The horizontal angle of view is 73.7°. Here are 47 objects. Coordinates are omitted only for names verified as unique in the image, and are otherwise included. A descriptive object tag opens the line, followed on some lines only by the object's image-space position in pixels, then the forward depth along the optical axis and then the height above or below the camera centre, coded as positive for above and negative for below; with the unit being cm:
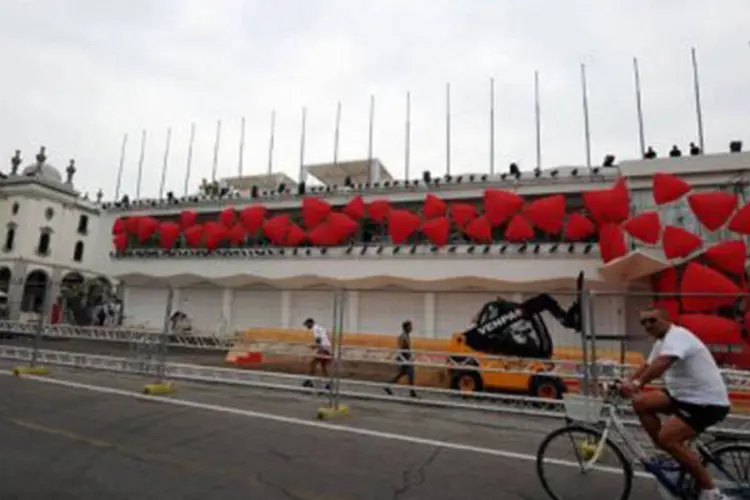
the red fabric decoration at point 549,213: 2114 +550
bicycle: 409 -92
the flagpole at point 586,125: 2580 +1161
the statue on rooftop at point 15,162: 4744 +1545
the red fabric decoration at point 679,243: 1770 +373
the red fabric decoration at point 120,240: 3105 +553
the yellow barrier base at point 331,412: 781 -116
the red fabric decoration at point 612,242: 1938 +403
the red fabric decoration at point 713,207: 1734 +493
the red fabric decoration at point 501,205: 2219 +607
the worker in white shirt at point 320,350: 998 -26
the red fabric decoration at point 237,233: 2808 +564
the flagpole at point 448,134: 2978 +1241
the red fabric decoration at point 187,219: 2978 +667
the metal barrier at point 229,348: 754 -44
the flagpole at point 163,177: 3511 +1111
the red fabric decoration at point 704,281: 1619 +225
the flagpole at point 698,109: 2367 +1133
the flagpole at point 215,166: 3547 +1197
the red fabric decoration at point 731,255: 1683 +319
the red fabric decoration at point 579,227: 2103 +494
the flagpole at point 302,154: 3462 +1244
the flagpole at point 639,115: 2486 +1164
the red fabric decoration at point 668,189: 1831 +581
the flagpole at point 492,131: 2843 +1216
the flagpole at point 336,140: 3422 +1333
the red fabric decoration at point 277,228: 2688 +571
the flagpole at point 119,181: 3536 +1074
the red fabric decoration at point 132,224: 3076 +649
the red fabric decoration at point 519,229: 2194 +499
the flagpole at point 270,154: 3534 +1263
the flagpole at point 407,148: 3071 +1188
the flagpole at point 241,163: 3634 +1233
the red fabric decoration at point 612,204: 1923 +549
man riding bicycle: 406 -40
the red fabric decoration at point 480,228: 2261 +511
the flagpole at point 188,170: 3598 +1159
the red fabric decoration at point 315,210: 2600 +650
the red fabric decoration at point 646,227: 1844 +440
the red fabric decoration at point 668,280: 1884 +258
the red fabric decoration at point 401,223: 2411 +556
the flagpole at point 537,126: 2735 +1208
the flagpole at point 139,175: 3554 +1126
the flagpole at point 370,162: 3306 +1160
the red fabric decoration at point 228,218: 2858 +655
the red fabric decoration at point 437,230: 2330 +514
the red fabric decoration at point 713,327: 1262 +61
